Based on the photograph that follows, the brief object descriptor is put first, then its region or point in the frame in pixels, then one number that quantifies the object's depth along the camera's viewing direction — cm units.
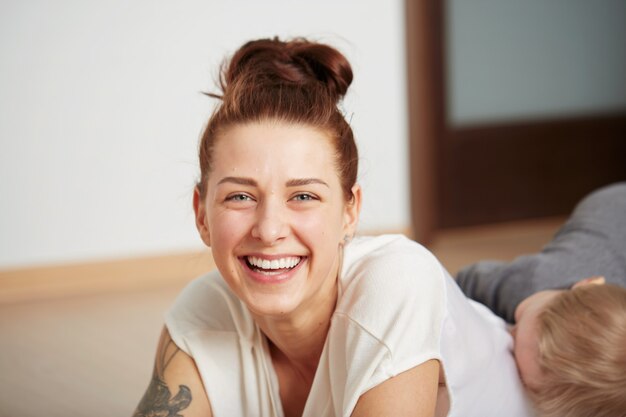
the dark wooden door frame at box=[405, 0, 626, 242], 358
